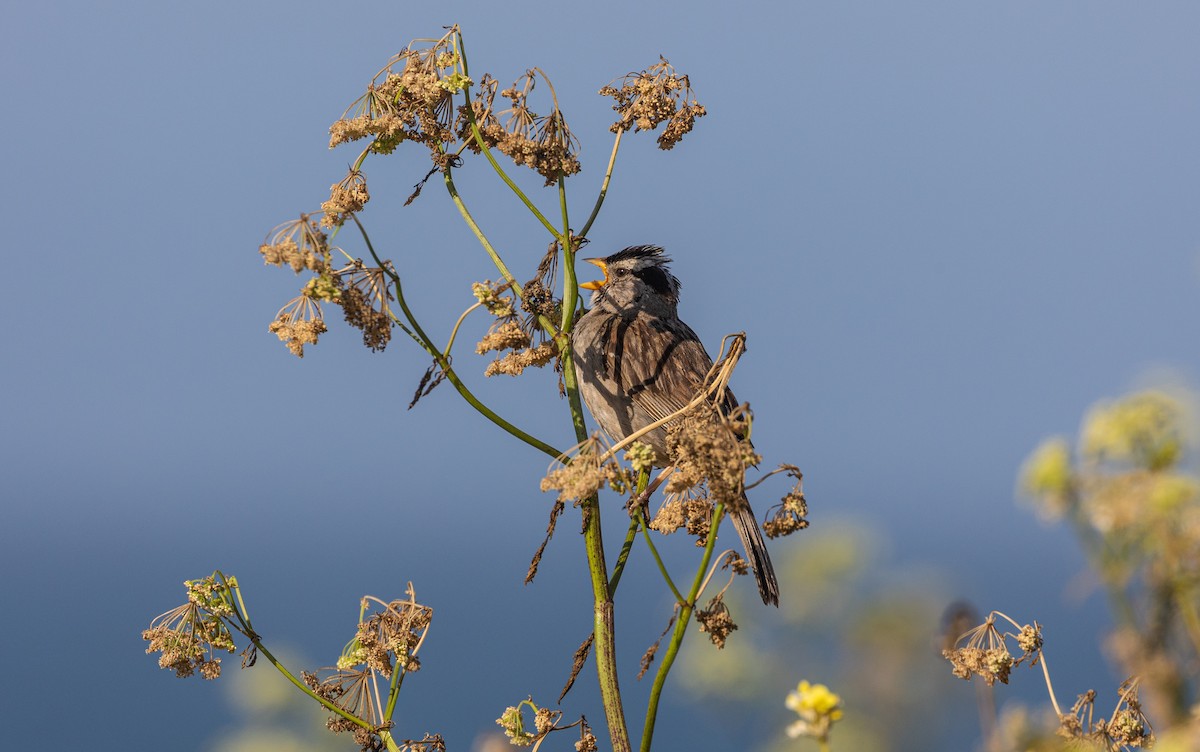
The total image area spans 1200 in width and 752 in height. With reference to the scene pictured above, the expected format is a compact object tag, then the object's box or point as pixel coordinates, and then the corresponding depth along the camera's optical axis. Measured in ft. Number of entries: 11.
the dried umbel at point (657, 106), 19.35
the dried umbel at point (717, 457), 14.20
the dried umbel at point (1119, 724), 12.50
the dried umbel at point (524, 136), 18.17
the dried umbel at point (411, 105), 18.37
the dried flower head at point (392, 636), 17.01
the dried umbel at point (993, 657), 14.69
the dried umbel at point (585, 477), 14.29
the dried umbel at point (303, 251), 14.98
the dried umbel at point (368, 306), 15.37
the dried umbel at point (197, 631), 17.78
